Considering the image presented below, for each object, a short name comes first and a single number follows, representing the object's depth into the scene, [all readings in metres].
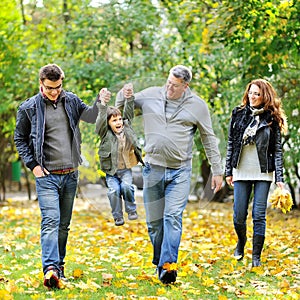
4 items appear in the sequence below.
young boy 11.39
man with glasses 12.09
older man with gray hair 12.41
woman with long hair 14.55
